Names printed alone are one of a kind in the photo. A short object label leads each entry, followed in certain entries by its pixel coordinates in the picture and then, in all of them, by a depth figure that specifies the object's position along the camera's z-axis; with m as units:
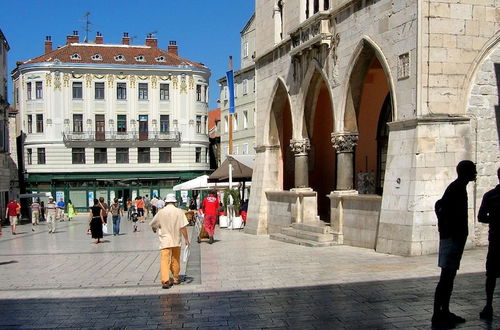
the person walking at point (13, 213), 28.30
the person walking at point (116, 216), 24.67
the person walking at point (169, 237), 9.85
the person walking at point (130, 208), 36.82
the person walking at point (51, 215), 27.97
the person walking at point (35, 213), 35.43
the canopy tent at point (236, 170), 25.64
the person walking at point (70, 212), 42.19
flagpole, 29.12
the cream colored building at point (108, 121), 53.12
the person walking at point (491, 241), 6.73
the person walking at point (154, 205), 36.06
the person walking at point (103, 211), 21.27
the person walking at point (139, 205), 34.78
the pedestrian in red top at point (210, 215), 18.25
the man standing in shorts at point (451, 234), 6.49
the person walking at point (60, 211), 43.68
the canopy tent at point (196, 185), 31.33
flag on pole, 27.45
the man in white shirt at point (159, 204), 32.96
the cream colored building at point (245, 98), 49.84
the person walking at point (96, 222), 20.50
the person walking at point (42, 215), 43.91
